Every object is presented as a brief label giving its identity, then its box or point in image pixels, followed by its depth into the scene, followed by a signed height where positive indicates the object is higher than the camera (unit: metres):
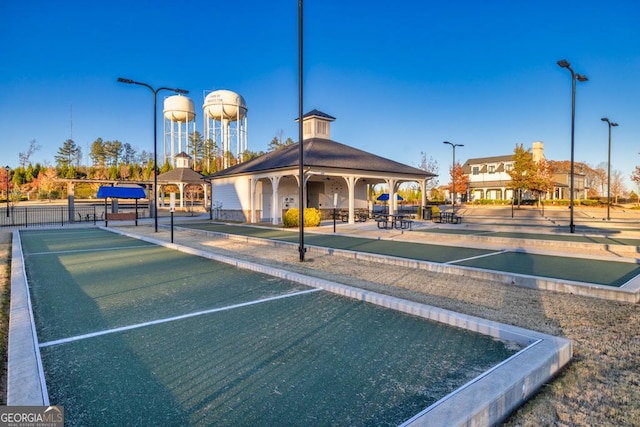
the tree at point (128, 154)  82.94 +11.34
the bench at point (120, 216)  26.42 -1.12
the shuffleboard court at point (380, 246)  10.28 -1.53
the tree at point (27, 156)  67.60 +8.85
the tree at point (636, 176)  38.07 +2.94
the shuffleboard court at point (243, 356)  2.76 -1.63
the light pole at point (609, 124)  23.85 +5.50
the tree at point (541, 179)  40.53 +2.73
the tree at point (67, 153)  72.38 +10.10
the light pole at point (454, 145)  30.58 +5.06
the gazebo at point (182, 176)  36.91 +2.82
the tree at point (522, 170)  40.56 +3.80
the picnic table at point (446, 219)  23.47 -1.14
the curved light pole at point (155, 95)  16.72 +5.12
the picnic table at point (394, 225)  19.37 -1.35
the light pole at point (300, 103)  9.38 +2.69
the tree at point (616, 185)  54.99 +3.14
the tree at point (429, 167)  62.26 +6.31
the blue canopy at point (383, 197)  34.39 +0.51
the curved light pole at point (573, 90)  15.45 +4.98
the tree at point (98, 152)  74.75 +10.62
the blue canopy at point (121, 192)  27.30 +0.76
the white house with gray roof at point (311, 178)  21.89 +1.71
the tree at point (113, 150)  76.94 +11.42
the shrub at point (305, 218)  19.52 -0.89
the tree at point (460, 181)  51.47 +3.12
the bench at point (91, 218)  27.79 -1.35
